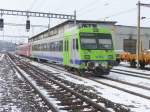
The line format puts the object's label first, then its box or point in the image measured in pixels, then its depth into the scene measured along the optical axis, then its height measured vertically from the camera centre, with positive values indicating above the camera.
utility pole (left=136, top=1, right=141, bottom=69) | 35.33 +2.42
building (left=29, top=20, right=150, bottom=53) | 76.44 +3.10
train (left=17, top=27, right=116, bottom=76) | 21.97 +0.02
